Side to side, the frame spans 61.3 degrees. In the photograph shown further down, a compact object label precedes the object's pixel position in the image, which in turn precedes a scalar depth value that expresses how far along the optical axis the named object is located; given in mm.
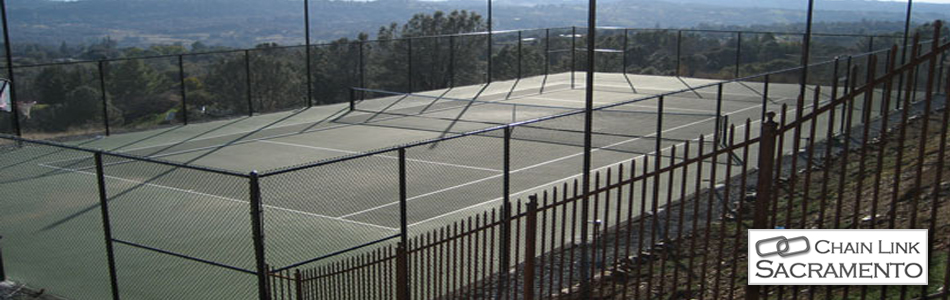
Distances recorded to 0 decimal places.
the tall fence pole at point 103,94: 19755
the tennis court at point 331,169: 11805
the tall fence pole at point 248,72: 22766
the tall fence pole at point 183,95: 21661
